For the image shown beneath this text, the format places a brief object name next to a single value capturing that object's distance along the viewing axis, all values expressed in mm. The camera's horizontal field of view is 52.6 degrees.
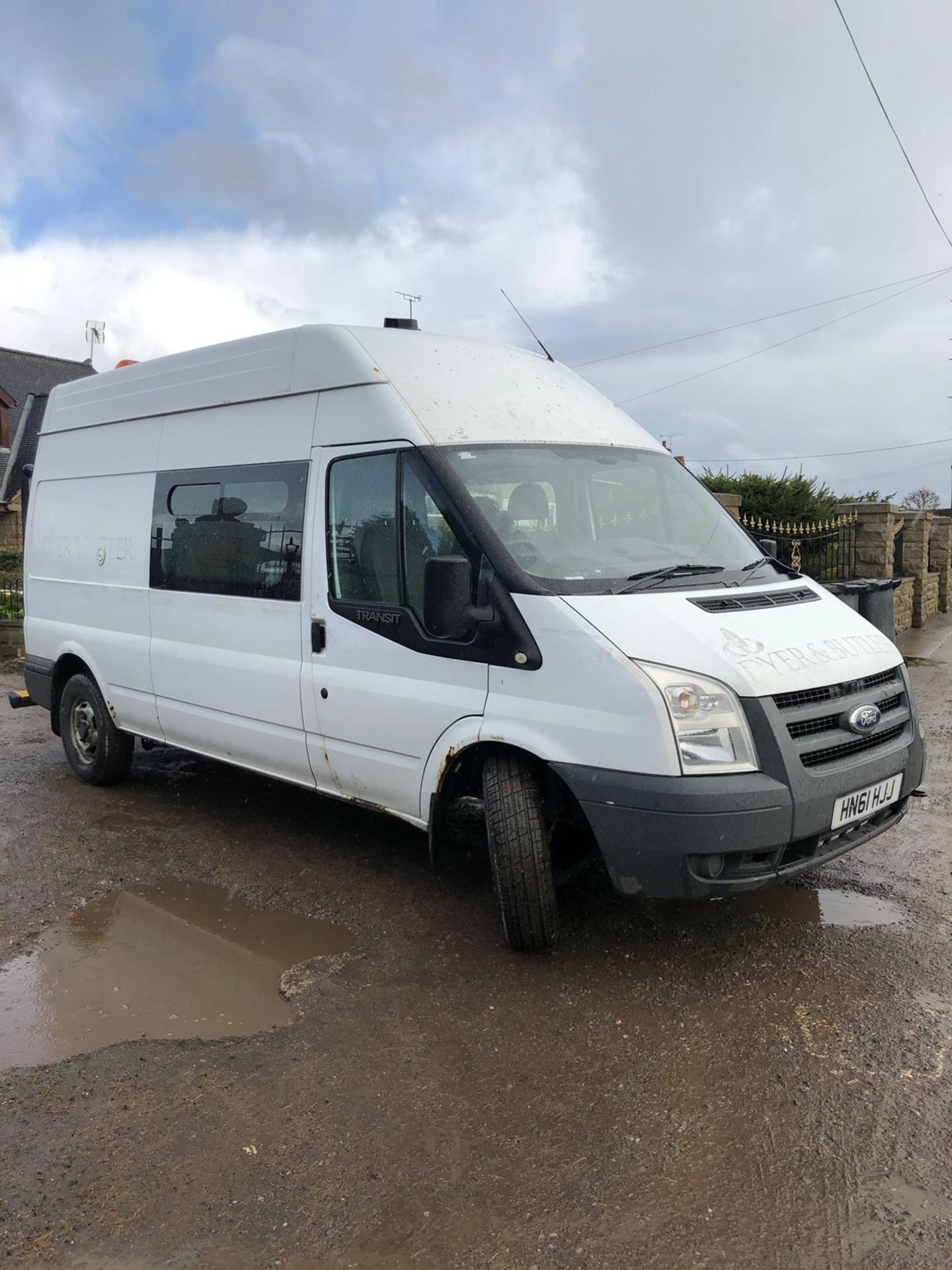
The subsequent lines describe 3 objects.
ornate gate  12992
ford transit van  3465
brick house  27578
